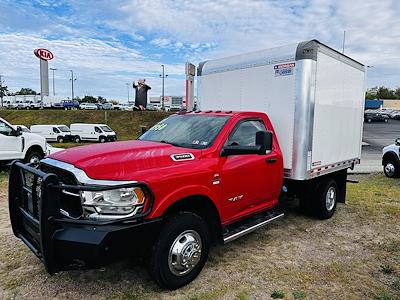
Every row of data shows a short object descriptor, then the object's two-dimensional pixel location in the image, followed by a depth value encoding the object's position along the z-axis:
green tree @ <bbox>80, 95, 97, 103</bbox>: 112.00
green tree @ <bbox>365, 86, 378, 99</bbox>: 105.88
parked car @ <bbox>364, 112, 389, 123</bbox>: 51.62
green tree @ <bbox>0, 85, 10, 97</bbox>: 86.46
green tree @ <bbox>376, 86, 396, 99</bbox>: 105.55
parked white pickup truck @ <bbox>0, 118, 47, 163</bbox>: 10.37
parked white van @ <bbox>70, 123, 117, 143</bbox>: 30.89
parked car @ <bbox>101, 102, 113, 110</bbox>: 66.12
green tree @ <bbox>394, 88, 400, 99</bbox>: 105.00
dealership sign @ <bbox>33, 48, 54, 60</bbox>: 53.69
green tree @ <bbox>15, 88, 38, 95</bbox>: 114.16
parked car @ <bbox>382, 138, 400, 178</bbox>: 11.20
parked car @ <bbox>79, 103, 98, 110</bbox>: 64.74
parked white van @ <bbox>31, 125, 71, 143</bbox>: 30.48
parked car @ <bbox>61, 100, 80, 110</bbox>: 65.12
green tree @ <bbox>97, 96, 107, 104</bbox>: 120.29
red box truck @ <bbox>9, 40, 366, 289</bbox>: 3.11
